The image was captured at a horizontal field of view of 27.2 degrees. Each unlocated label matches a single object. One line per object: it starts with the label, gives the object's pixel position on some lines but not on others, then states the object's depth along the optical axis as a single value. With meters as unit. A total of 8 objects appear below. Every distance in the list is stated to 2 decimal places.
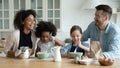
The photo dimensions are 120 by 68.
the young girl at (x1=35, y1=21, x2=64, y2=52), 2.44
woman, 2.36
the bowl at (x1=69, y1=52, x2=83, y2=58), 2.14
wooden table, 1.82
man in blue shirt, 2.20
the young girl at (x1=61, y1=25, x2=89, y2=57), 2.31
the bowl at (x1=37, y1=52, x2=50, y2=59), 2.16
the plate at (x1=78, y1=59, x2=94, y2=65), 1.89
